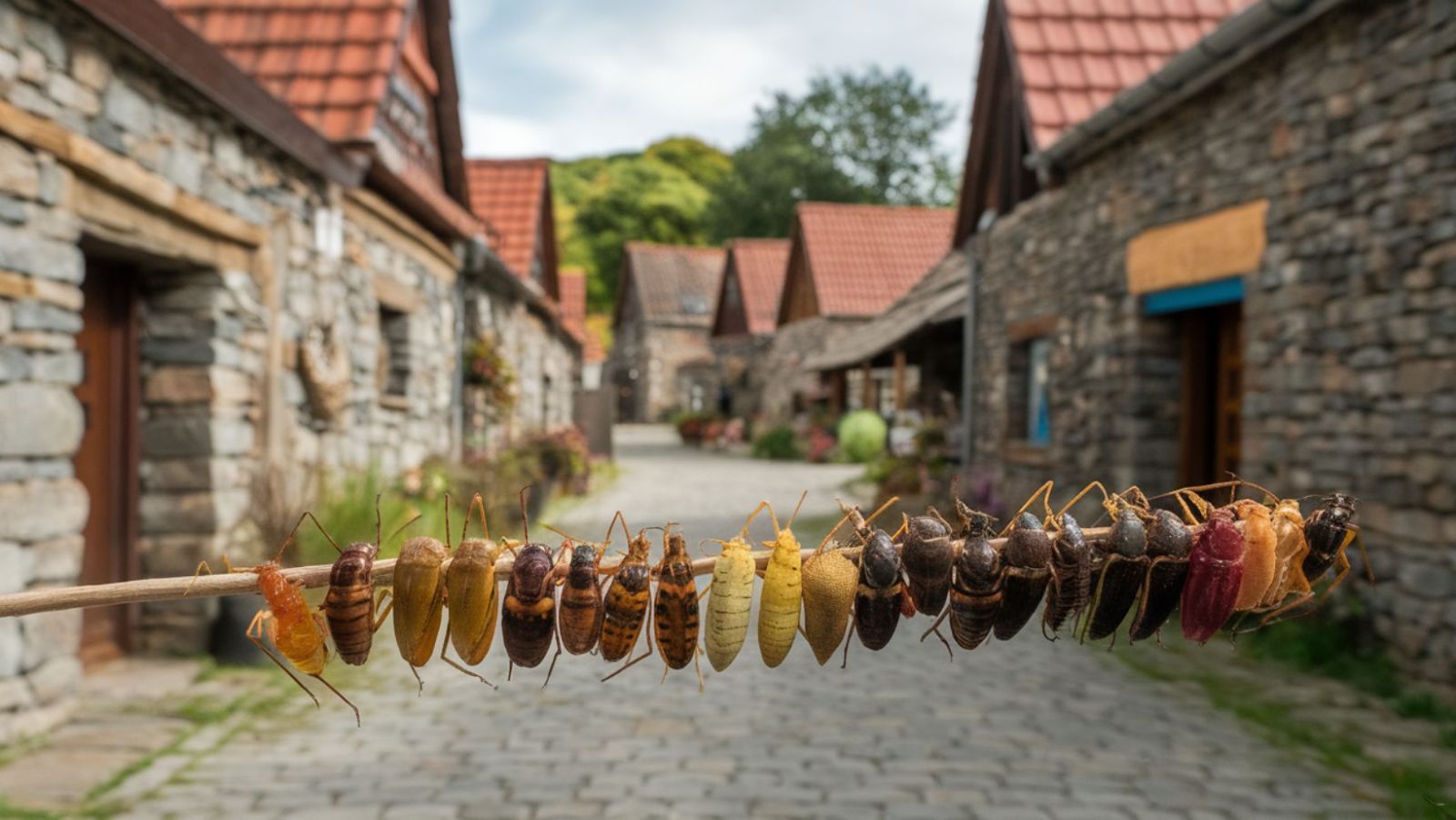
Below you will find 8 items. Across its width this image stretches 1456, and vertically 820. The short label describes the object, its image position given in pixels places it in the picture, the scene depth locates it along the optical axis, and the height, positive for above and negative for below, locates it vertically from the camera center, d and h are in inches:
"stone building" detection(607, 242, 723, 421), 1168.0 +14.5
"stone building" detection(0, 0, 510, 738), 124.1 +3.8
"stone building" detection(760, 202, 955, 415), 734.0 +21.8
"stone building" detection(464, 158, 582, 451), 358.1 +8.4
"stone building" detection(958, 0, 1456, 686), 150.7 +7.0
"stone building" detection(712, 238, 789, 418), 912.4 +16.0
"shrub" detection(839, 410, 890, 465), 606.1 -12.8
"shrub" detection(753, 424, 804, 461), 693.8 -17.5
